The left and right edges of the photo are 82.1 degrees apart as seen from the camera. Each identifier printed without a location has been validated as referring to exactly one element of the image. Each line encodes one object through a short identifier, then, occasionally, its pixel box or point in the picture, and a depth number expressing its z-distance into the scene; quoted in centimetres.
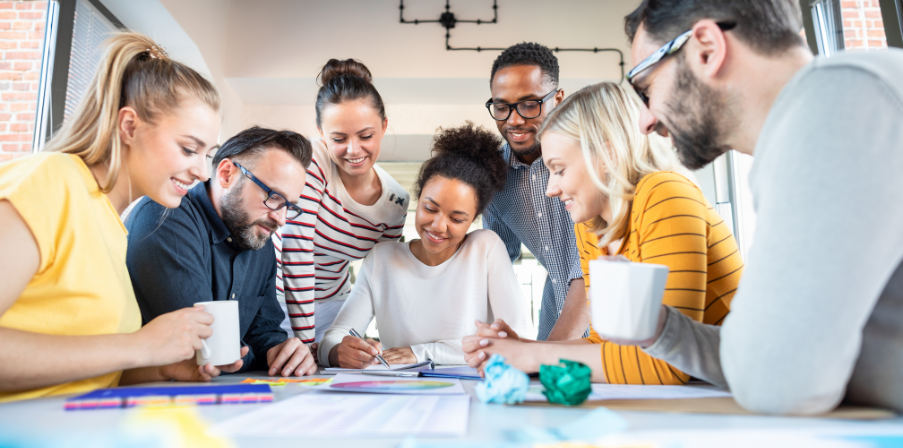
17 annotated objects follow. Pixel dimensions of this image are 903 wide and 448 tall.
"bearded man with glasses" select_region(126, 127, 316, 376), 120
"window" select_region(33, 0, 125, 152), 237
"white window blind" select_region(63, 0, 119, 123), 248
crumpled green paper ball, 69
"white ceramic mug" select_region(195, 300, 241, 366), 98
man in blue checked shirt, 195
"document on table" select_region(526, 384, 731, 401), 78
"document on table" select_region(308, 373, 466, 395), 82
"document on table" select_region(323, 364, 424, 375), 124
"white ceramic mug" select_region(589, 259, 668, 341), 70
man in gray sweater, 54
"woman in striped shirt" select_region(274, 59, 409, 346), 175
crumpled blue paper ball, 71
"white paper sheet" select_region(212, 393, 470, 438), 54
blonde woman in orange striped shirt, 96
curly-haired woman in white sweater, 187
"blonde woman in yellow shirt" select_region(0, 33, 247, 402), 77
